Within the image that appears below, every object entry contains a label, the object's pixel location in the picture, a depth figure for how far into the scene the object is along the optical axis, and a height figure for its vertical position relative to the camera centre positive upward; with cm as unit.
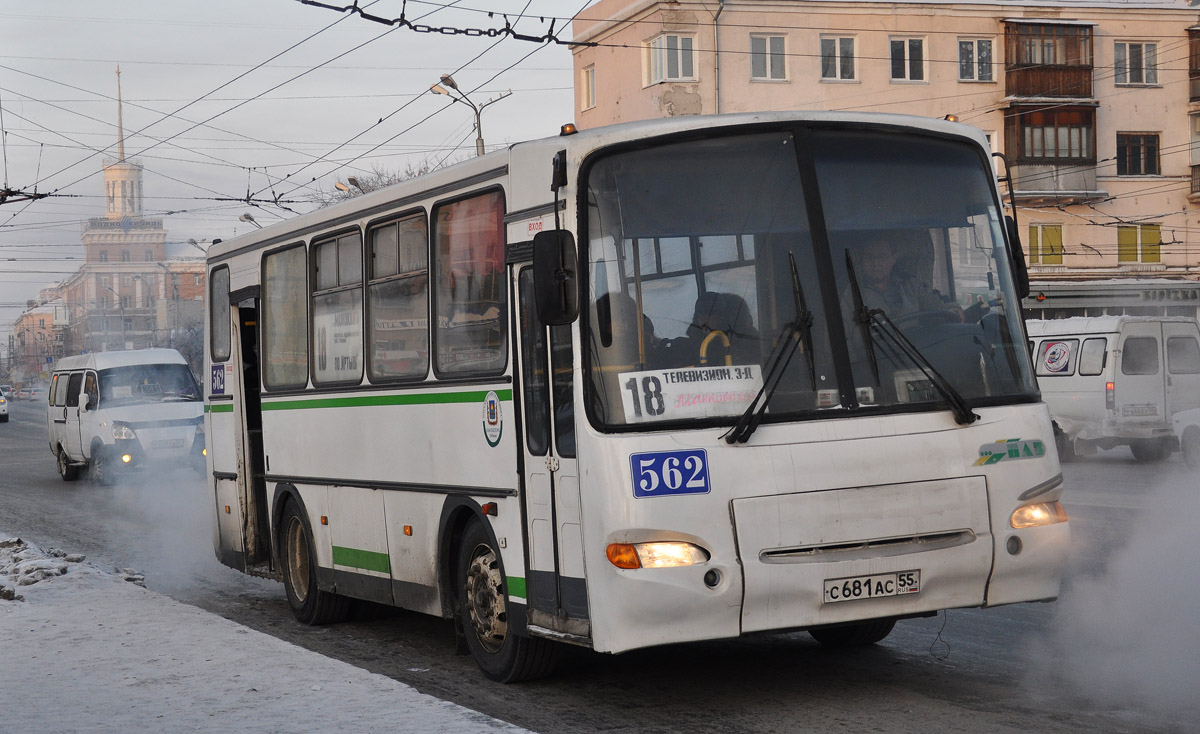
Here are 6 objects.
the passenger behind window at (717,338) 684 +4
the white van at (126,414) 2602 -86
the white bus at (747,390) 668 -21
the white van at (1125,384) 2511 -86
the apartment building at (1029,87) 4959 +874
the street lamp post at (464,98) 3241 +579
